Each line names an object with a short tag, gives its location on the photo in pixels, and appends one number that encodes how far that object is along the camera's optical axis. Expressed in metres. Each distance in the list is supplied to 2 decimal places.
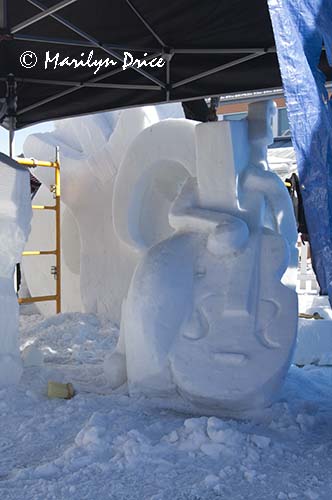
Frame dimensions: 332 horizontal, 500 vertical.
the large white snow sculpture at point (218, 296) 2.99
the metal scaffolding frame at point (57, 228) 6.14
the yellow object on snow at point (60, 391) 3.26
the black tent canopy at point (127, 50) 4.65
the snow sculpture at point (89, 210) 6.00
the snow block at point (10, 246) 3.45
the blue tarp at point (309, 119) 2.49
